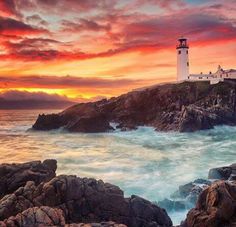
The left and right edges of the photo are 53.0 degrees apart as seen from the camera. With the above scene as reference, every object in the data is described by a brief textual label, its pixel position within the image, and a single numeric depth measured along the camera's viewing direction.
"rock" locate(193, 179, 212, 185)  14.47
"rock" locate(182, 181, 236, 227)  8.59
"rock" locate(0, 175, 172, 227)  9.88
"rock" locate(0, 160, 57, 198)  11.63
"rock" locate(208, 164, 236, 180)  14.73
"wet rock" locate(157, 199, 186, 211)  12.71
